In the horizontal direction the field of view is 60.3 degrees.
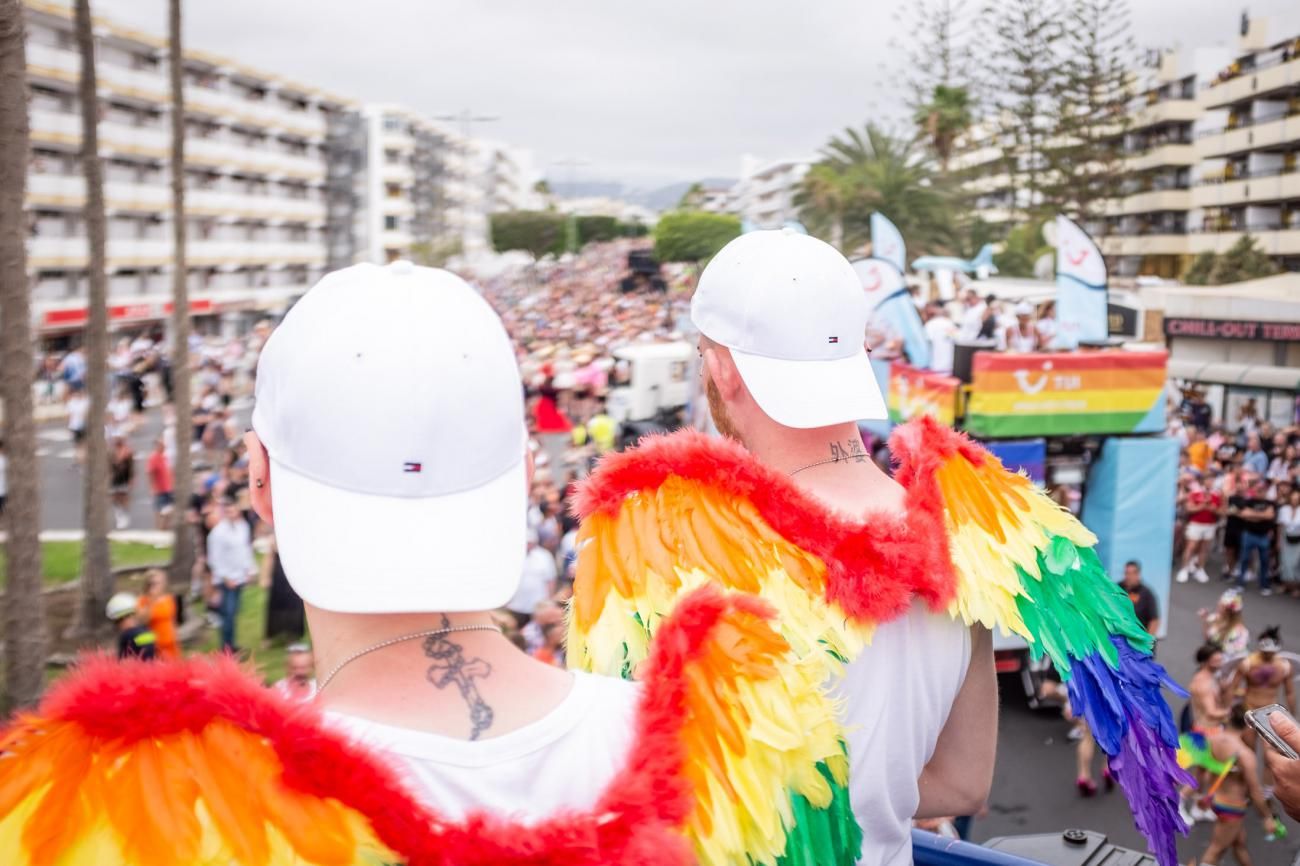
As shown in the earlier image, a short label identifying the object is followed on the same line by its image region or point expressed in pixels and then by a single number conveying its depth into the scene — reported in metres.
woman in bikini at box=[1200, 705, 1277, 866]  6.52
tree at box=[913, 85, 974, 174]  39.81
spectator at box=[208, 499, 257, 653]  9.18
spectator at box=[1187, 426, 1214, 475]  15.41
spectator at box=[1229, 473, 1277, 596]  13.66
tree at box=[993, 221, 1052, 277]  41.22
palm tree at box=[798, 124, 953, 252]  32.19
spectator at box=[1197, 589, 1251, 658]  8.44
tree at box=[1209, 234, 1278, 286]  38.12
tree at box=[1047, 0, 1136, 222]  41.59
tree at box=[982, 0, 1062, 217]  41.38
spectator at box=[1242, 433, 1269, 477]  14.87
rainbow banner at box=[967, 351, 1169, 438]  8.77
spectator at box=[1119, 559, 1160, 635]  8.55
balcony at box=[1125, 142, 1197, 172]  53.03
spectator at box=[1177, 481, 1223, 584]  14.01
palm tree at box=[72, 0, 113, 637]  9.54
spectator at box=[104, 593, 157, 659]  6.80
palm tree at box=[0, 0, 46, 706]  6.70
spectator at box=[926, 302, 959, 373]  10.30
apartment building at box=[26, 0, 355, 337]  39.03
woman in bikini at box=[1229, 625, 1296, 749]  6.98
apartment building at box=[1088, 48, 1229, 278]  52.50
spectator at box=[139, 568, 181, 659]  7.12
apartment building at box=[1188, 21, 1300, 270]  40.31
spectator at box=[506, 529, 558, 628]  8.37
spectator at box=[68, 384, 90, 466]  18.44
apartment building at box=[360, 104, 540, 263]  72.81
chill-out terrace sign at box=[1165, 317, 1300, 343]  23.83
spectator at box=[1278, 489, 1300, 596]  13.32
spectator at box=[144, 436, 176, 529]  13.72
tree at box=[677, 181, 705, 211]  126.81
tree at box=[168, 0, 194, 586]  11.23
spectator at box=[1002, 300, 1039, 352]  11.37
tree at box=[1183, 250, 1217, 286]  40.85
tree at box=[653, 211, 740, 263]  73.88
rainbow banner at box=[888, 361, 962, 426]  8.85
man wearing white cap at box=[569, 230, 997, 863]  1.72
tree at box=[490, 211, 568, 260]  96.56
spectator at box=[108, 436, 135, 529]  14.34
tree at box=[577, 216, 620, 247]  105.25
